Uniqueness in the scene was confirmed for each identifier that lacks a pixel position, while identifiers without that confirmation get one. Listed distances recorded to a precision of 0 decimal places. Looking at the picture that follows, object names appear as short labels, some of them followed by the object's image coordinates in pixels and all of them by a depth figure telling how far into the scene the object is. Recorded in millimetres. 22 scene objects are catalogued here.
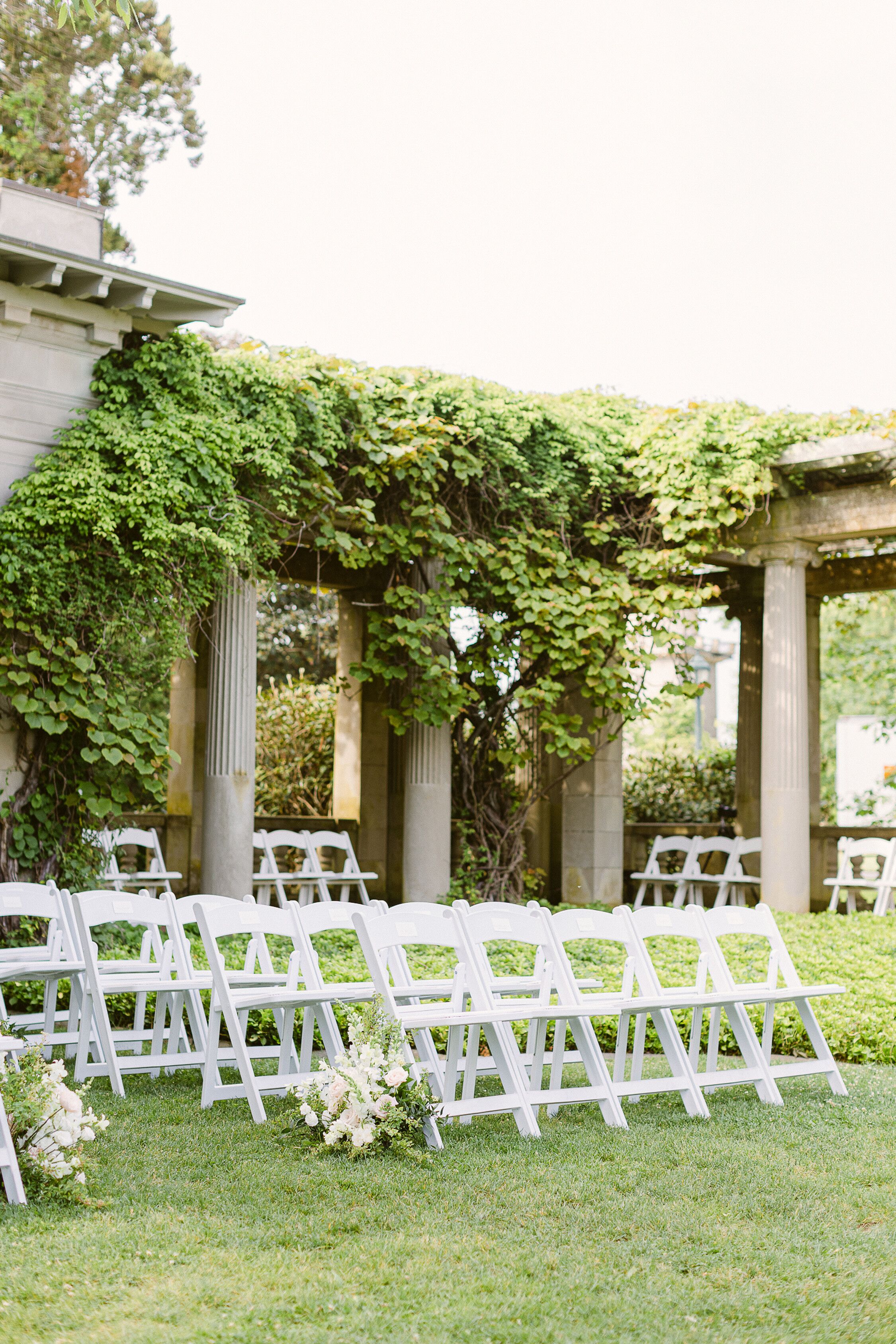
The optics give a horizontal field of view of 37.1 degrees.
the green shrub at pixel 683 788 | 18078
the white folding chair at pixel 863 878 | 14539
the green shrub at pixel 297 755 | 16641
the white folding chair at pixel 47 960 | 6359
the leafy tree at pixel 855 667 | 20797
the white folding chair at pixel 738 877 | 14930
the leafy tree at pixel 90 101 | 17000
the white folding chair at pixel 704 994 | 6230
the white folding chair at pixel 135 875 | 10789
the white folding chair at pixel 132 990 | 6316
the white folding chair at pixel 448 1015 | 5277
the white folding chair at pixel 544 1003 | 5660
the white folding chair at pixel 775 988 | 6559
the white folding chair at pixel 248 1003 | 5656
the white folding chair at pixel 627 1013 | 5867
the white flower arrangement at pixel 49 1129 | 4305
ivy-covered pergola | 10180
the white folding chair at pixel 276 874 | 12984
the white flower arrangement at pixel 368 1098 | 4984
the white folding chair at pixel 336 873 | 13570
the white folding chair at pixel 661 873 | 15312
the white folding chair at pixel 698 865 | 15109
